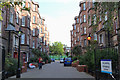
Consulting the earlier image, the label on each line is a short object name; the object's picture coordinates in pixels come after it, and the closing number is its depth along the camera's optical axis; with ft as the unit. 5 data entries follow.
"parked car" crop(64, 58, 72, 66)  102.89
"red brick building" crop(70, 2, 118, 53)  64.39
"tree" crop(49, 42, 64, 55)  333.62
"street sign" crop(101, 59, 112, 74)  27.48
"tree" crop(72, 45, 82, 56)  118.83
